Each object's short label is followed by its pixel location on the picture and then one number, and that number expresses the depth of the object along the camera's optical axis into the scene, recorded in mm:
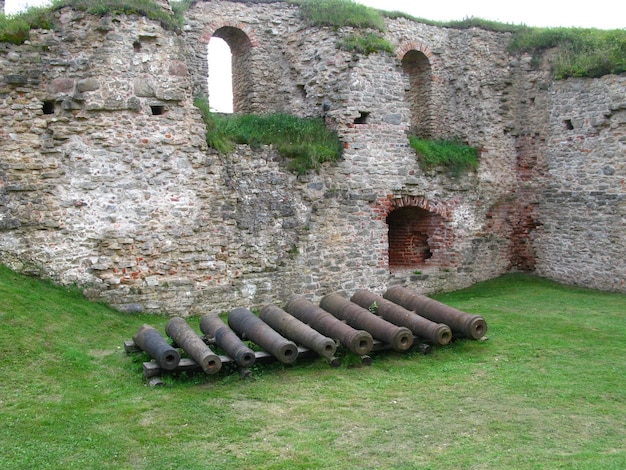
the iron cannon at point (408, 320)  9320
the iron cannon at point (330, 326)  8812
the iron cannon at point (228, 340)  8188
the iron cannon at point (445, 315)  9562
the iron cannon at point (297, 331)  8609
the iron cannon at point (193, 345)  7930
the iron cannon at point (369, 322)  9062
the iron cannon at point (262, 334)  8375
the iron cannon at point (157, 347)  7887
